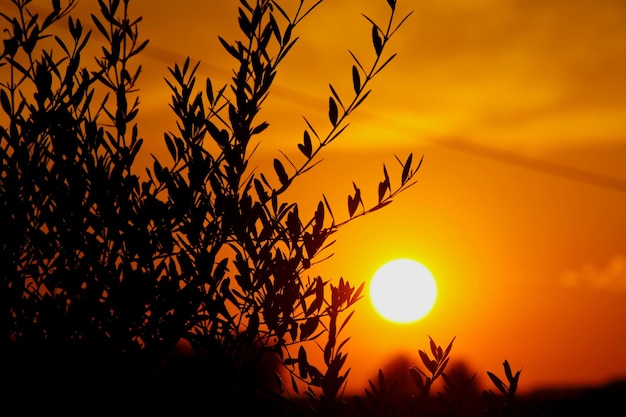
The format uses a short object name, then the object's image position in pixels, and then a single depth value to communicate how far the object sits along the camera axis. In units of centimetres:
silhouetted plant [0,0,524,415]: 943
